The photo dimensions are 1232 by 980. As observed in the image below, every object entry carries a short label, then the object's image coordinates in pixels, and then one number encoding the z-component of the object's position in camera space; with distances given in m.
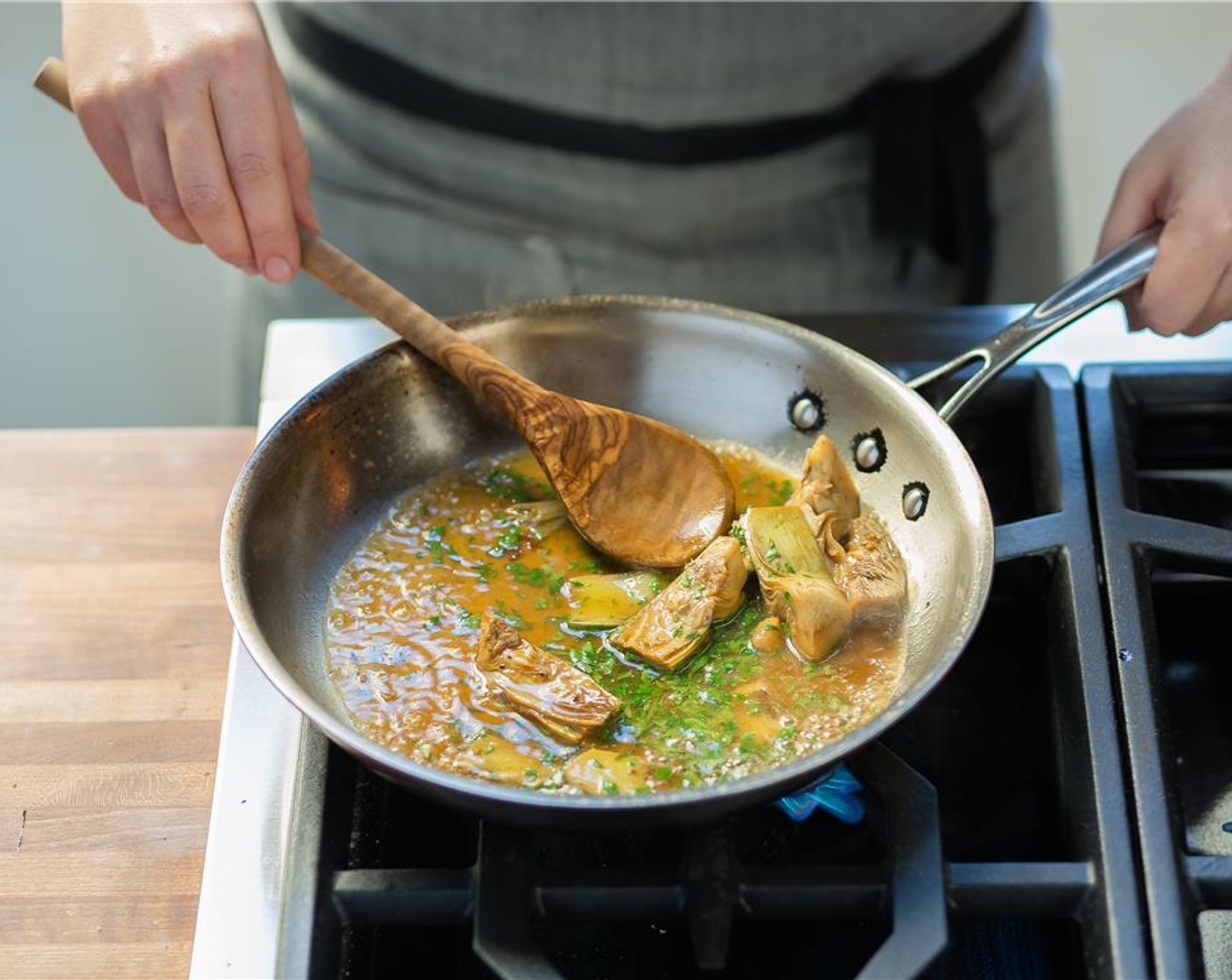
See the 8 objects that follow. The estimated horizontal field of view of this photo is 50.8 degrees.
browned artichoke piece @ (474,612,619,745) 0.79
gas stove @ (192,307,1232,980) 0.72
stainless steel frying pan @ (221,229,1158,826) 0.84
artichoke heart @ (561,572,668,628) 0.90
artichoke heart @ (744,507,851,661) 0.85
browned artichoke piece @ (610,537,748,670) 0.85
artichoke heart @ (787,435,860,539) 0.93
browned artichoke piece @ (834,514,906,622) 0.87
